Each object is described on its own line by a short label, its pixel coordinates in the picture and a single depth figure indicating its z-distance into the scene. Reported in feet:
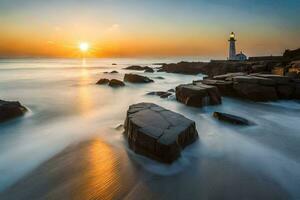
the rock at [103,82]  45.91
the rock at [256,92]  25.32
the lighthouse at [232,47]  103.50
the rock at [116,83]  41.91
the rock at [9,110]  16.34
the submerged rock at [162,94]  28.65
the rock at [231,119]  15.83
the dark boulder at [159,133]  9.23
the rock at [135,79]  47.62
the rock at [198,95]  22.00
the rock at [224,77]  30.47
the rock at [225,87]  28.37
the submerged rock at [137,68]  129.10
